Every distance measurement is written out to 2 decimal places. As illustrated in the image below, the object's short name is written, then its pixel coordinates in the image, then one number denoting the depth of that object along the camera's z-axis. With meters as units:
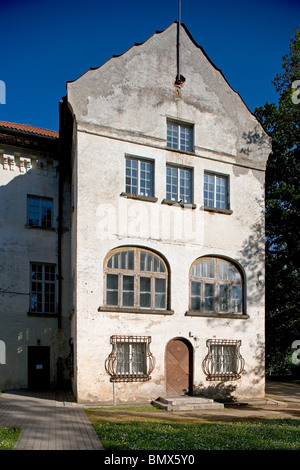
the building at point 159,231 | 15.97
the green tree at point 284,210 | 23.78
